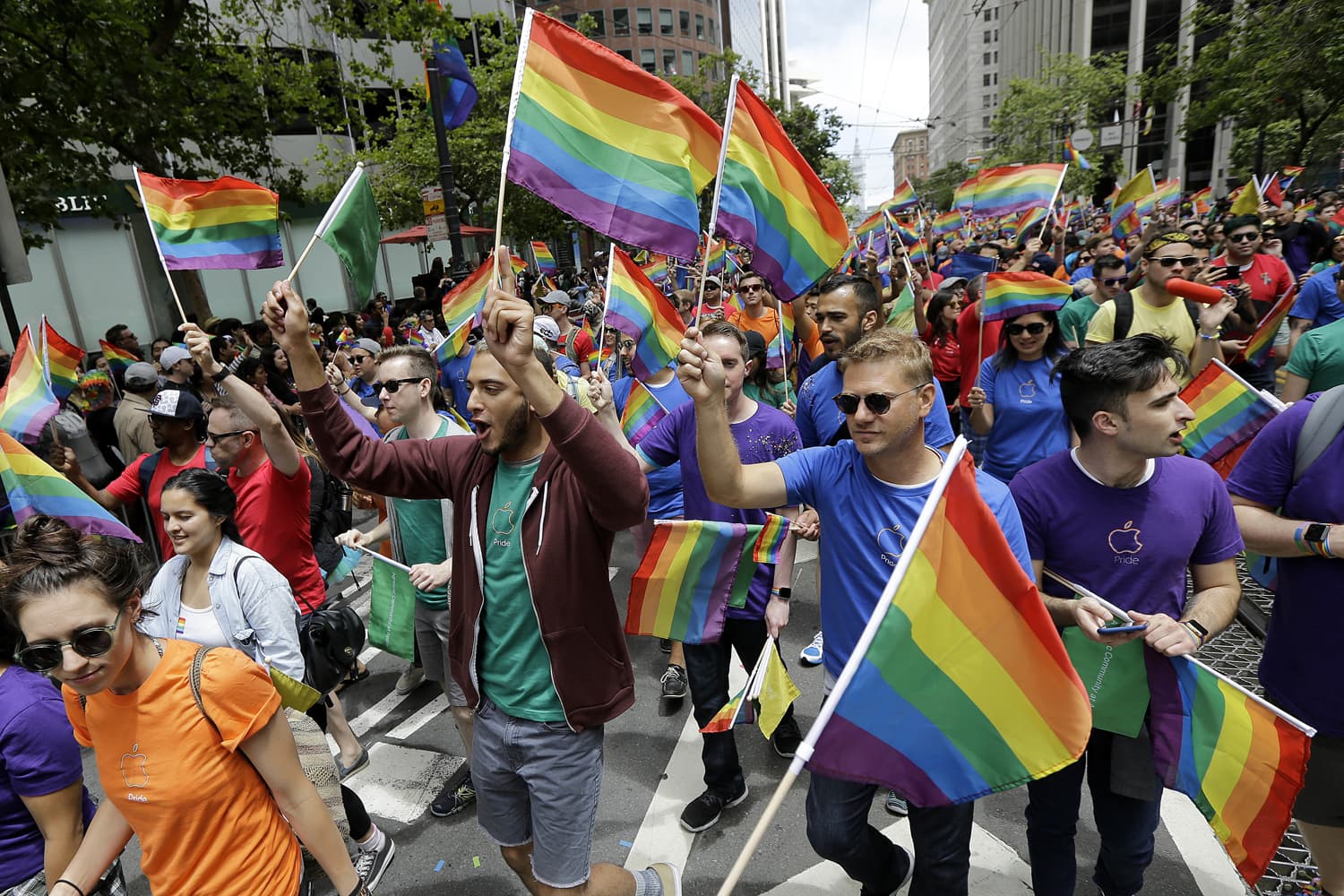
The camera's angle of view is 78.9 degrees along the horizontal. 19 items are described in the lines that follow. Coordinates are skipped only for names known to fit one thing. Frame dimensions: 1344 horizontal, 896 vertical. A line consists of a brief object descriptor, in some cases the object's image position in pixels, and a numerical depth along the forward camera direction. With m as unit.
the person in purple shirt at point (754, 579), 3.47
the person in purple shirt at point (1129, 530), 2.30
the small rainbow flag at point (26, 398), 3.98
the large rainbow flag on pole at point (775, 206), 2.96
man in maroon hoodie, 2.35
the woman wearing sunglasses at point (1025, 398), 4.29
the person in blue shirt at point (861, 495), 2.29
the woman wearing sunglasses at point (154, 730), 1.88
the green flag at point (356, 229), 3.25
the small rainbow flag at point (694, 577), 3.44
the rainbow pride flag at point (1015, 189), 8.33
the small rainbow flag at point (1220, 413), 3.58
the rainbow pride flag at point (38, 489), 3.37
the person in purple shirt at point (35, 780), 2.13
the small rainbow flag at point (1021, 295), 4.39
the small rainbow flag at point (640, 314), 4.94
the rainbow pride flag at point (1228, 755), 2.18
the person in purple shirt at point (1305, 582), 2.30
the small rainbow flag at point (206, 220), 3.74
